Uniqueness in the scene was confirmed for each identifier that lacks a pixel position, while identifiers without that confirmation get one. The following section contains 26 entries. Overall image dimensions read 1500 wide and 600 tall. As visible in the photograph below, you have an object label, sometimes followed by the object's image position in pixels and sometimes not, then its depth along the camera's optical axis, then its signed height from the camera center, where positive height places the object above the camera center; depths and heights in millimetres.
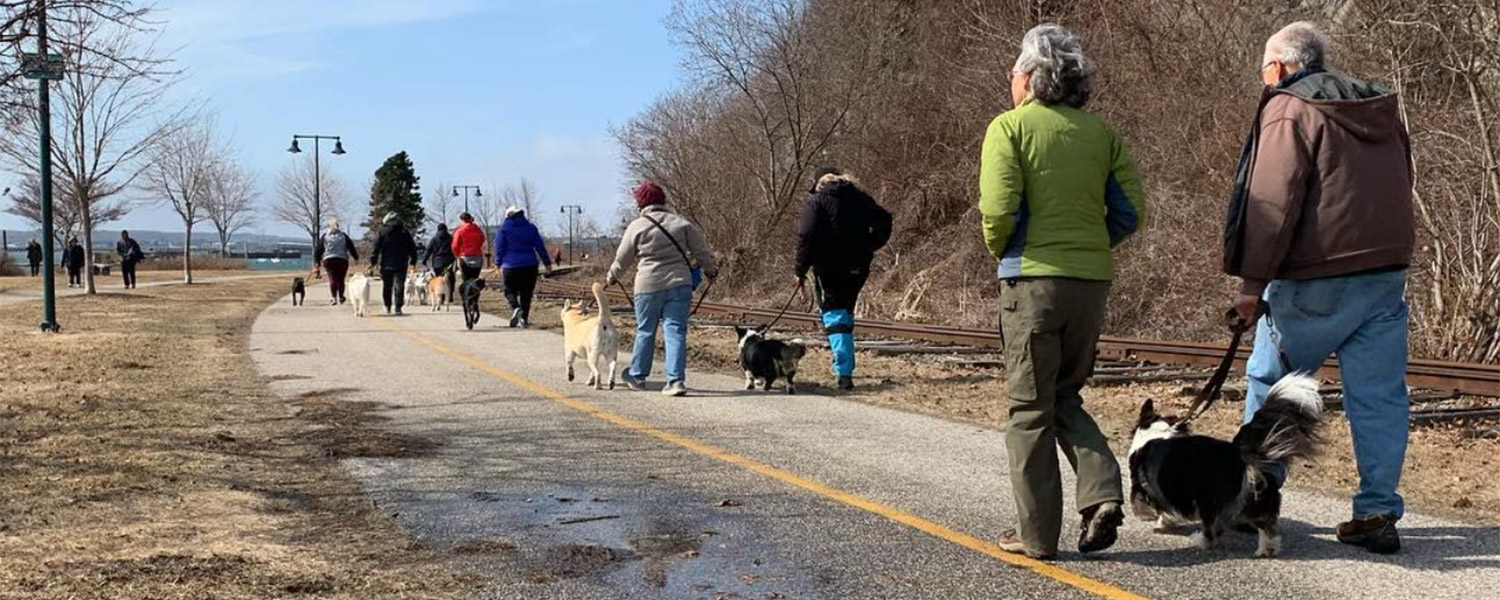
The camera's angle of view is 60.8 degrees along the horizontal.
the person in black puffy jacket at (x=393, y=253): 21672 -77
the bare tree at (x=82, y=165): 28938 +1884
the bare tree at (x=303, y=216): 80375 +2059
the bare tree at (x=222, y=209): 59409 +2009
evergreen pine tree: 91000 +4044
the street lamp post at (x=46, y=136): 11000 +1448
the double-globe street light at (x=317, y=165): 56625 +3833
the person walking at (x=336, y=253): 24625 -95
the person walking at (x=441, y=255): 24766 -116
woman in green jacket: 4910 +18
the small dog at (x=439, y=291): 24547 -808
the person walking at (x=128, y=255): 35031 -239
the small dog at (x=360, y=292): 22219 -762
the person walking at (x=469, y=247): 20250 +35
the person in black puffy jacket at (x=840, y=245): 10742 +61
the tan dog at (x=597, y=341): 11125 -802
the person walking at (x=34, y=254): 49969 -330
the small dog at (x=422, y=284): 27078 -758
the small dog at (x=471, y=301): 18891 -767
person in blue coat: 18219 -8
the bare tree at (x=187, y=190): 41719 +1917
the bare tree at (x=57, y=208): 42881 +1496
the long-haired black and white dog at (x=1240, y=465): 4910 -814
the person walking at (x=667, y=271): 10656 -169
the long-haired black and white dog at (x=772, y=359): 10867 -917
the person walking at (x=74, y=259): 36969 -383
